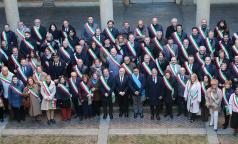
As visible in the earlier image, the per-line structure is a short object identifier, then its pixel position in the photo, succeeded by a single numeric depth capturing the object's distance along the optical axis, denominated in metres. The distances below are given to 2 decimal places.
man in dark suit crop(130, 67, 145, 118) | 14.90
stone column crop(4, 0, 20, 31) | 18.66
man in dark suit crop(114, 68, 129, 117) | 14.91
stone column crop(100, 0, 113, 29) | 17.78
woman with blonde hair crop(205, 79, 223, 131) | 14.16
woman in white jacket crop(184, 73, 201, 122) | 14.48
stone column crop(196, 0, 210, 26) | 17.78
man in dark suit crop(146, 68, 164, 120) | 14.72
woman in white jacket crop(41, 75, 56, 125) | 14.86
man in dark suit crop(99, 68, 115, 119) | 14.88
